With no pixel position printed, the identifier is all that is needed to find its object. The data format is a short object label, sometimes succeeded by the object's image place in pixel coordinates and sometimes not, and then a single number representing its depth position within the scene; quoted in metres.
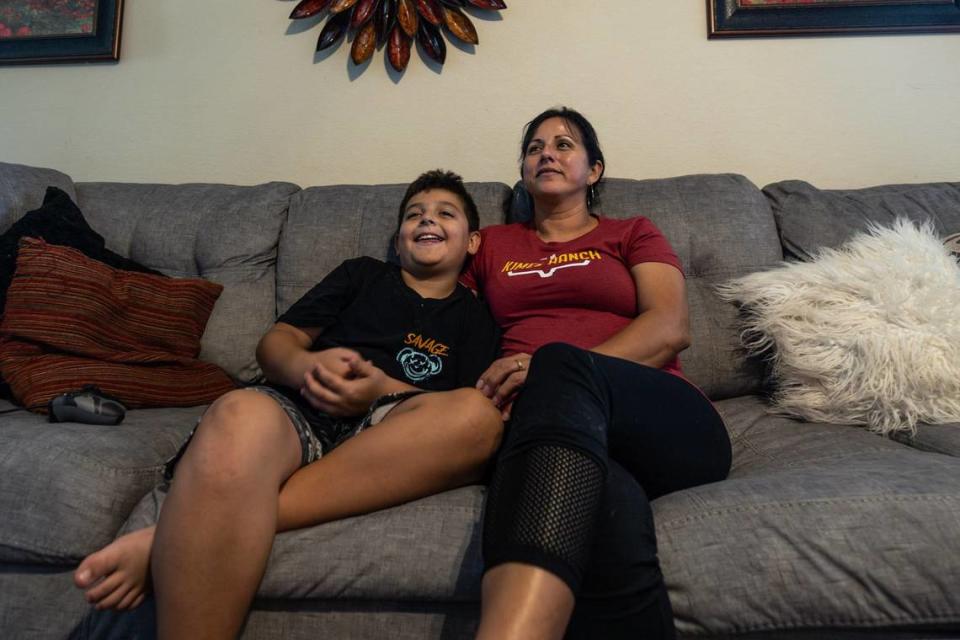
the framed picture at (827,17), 1.73
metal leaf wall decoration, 1.78
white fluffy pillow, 1.09
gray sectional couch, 0.71
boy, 0.73
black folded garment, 1.32
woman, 0.64
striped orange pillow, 1.19
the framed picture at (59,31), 1.91
